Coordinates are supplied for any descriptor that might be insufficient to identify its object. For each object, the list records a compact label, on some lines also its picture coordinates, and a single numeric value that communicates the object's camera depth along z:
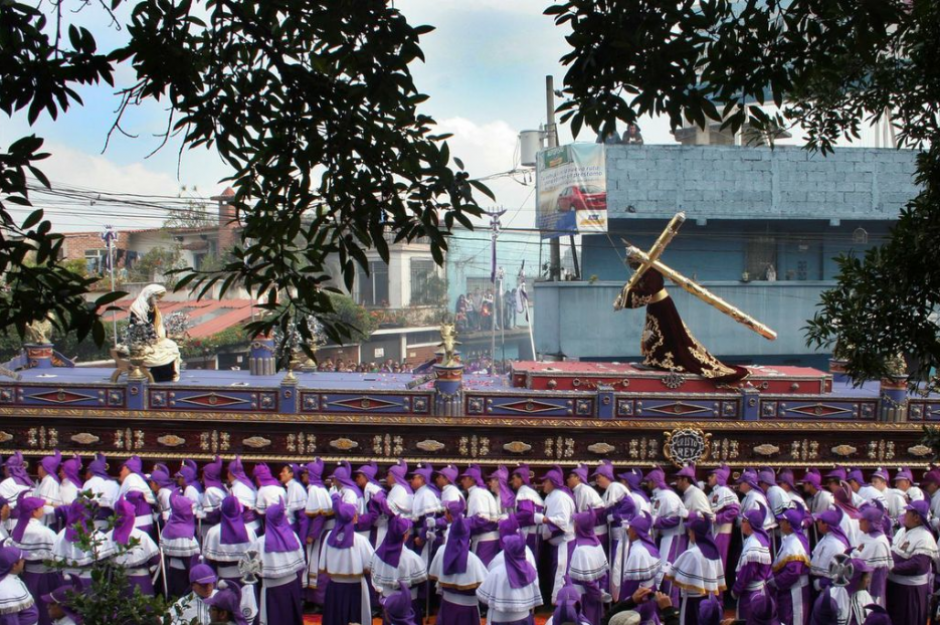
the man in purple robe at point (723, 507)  10.58
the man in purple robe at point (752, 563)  8.61
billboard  22.28
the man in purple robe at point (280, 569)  8.77
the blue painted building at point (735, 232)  23.83
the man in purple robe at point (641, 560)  8.64
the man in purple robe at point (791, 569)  8.11
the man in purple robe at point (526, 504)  9.27
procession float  12.77
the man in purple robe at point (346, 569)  8.77
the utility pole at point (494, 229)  21.81
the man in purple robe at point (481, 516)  9.46
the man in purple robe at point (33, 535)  8.99
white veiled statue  13.50
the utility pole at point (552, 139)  21.90
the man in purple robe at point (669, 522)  9.94
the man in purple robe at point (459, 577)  8.38
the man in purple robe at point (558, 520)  10.13
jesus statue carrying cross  13.36
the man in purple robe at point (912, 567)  8.99
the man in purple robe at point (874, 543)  8.77
